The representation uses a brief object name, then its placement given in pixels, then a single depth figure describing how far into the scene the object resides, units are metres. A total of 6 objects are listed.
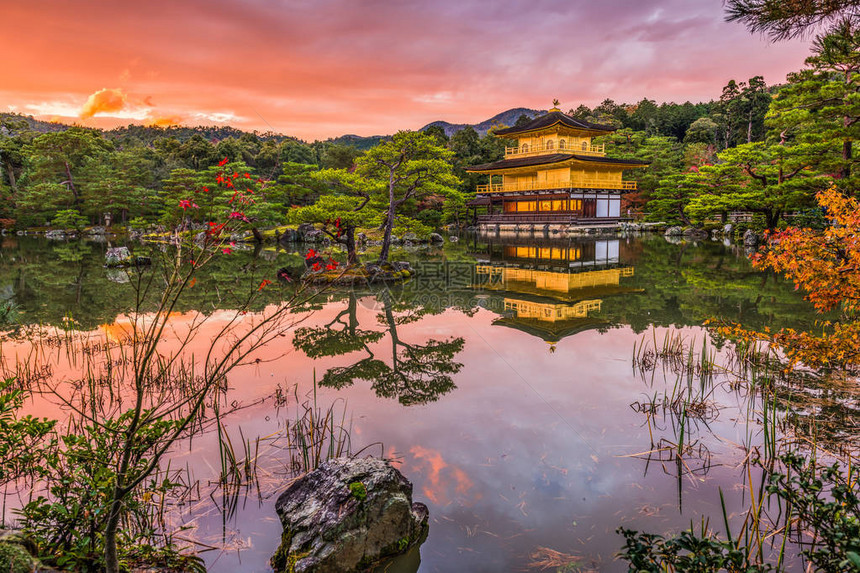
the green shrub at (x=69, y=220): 34.19
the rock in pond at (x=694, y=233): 32.17
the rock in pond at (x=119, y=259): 20.03
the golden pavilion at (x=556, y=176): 36.84
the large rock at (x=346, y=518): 3.29
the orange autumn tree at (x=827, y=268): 5.12
